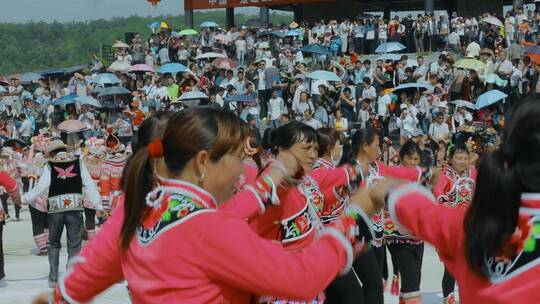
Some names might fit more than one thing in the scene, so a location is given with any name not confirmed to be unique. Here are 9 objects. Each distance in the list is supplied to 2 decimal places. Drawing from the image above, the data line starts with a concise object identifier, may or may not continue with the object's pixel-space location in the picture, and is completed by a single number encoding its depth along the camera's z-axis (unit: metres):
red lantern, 38.89
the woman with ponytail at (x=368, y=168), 7.24
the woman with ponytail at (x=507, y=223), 2.57
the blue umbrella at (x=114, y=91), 26.14
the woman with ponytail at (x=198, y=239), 2.69
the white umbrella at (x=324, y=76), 22.11
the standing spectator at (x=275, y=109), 21.88
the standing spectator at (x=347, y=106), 21.02
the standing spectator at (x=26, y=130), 25.98
